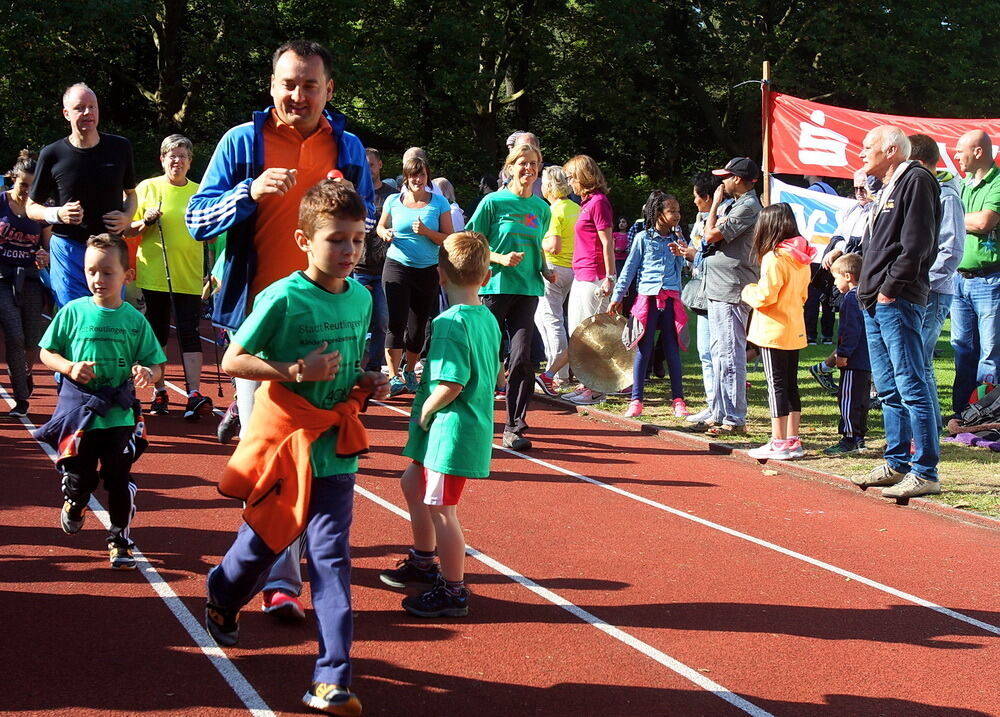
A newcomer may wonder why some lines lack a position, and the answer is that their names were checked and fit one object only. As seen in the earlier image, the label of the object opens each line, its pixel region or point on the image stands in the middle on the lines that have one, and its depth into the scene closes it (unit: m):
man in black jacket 7.29
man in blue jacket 4.56
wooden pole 11.76
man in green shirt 9.30
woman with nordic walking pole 9.41
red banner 13.74
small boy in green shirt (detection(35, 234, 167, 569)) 5.39
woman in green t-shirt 8.75
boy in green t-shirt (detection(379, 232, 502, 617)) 4.86
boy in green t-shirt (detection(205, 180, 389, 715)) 3.81
